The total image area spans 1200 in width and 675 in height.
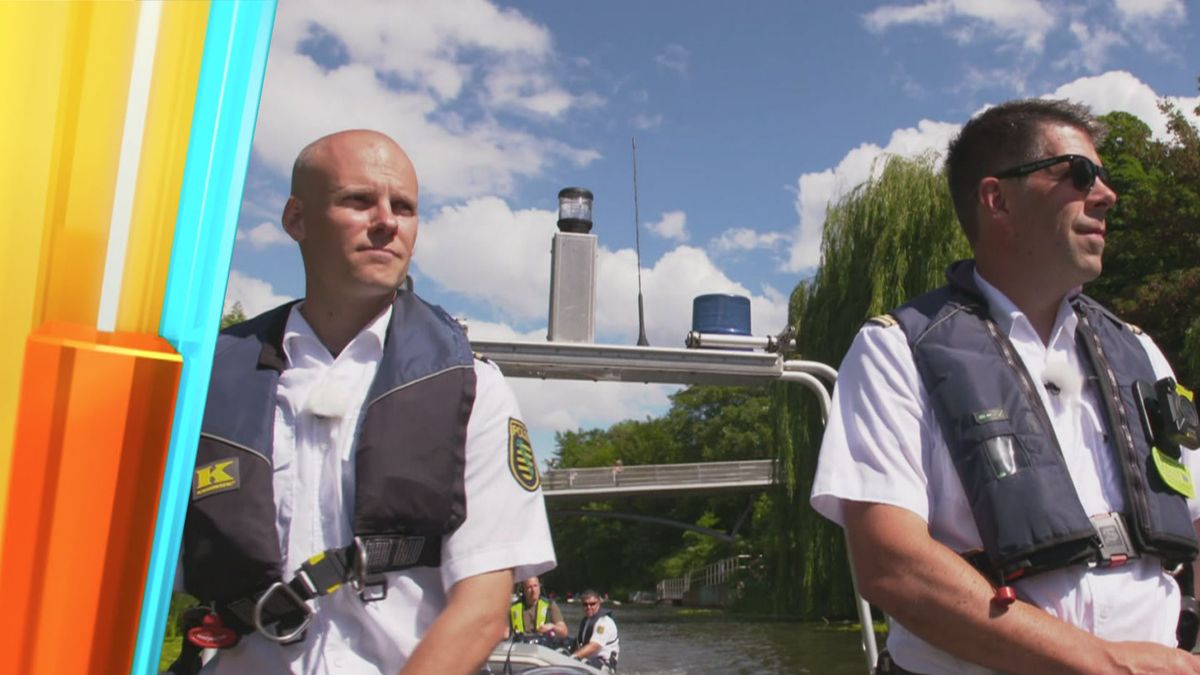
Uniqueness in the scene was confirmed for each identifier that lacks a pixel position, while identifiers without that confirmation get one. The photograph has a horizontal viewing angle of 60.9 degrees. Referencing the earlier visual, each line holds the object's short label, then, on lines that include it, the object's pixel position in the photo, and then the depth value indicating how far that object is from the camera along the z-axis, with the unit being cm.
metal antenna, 466
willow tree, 1784
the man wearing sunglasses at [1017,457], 173
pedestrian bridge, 4566
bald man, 168
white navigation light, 469
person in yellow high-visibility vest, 1117
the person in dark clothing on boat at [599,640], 1148
